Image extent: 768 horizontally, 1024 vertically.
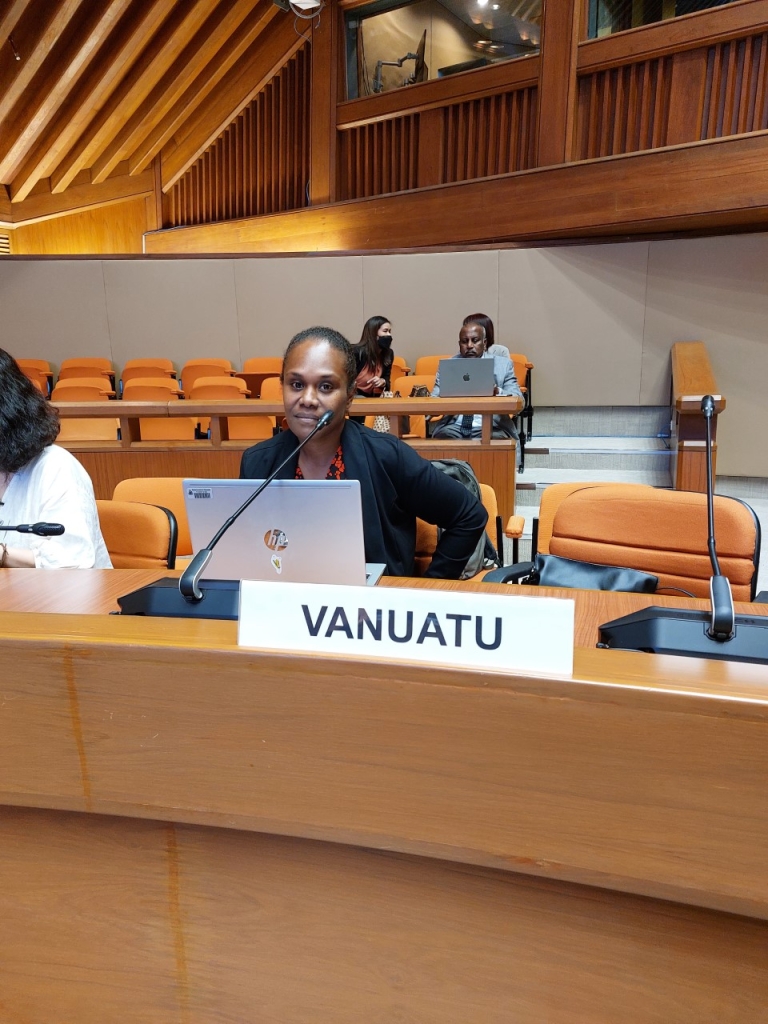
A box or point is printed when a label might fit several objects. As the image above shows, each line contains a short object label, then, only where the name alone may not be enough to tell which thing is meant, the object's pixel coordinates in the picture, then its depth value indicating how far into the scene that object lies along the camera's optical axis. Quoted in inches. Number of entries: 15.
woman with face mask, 155.7
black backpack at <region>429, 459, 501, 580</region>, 79.5
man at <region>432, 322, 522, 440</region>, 140.6
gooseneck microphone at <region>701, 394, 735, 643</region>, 25.8
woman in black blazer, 61.9
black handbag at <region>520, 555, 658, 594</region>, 52.9
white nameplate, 22.5
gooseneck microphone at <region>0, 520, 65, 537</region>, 40.6
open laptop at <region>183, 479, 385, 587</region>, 38.8
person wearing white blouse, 60.1
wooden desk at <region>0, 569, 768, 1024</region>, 21.0
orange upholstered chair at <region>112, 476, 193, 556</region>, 88.2
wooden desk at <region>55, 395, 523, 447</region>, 123.2
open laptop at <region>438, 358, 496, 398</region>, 131.0
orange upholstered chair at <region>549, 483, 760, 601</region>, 64.2
